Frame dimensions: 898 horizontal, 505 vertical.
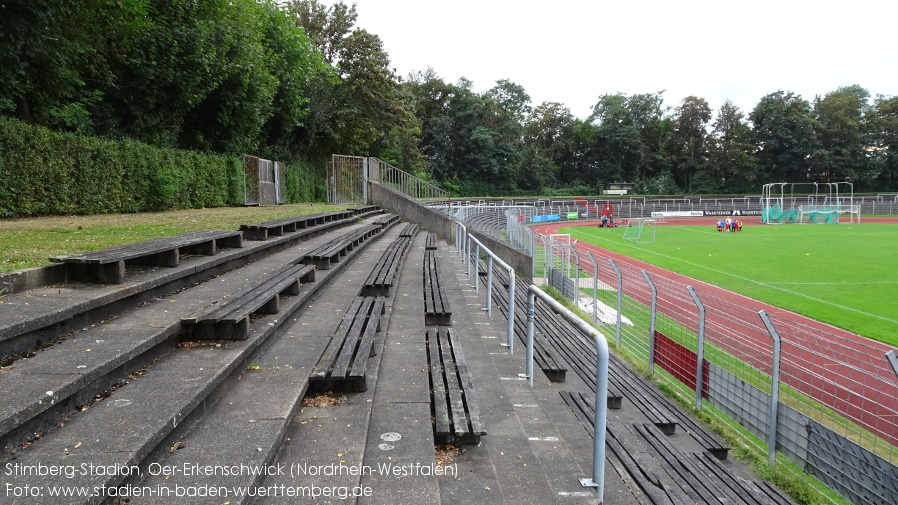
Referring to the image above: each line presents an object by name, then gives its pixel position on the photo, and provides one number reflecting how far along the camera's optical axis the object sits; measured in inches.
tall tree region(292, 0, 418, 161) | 1101.7
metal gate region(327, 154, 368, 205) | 920.3
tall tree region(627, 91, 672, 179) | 3016.7
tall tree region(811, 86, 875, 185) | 2689.5
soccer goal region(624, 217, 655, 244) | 1157.1
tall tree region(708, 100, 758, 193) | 2783.0
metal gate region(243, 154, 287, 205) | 749.3
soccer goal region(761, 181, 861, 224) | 1748.3
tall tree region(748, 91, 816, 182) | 2743.6
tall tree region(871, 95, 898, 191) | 2701.8
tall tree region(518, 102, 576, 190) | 3046.3
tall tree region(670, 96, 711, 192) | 2928.2
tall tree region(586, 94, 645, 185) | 2906.0
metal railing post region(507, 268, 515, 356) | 218.2
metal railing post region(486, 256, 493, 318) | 278.1
